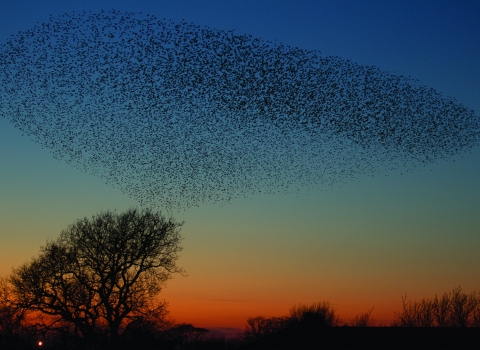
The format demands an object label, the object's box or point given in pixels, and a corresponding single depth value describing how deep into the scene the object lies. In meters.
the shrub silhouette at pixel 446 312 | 72.00
